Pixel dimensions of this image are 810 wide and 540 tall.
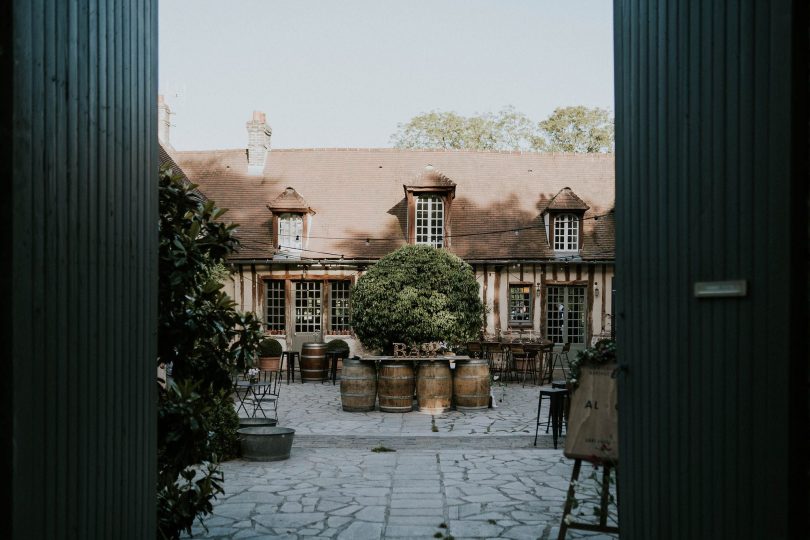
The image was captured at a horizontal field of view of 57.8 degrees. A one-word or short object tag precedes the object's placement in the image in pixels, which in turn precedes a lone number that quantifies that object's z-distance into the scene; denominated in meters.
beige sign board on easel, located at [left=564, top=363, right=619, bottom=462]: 4.94
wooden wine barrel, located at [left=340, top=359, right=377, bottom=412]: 12.76
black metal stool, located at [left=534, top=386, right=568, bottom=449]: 8.81
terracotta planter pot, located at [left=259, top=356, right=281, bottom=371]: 17.11
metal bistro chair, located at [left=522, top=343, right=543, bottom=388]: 17.34
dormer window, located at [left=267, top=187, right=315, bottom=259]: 20.17
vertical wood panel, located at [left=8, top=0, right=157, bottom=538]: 2.50
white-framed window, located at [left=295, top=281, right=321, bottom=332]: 20.22
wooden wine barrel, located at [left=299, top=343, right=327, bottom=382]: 18.08
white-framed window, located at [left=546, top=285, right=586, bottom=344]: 19.98
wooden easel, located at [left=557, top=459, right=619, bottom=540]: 5.14
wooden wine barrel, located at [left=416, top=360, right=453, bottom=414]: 12.66
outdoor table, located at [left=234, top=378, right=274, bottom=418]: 11.10
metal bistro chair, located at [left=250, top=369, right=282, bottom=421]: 11.32
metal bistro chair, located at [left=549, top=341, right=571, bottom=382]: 18.28
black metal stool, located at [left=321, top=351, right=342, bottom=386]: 18.09
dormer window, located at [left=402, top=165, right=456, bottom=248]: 19.72
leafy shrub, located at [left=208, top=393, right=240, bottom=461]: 8.41
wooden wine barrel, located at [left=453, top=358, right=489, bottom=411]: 12.82
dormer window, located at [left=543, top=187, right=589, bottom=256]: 19.91
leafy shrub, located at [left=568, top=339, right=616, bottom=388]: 4.97
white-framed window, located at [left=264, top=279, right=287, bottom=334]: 20.11
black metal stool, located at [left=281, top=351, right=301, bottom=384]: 18.26
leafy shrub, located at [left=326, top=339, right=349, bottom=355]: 19.17
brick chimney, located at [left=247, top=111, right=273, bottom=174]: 22.33
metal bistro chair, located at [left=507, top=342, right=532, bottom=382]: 17.52
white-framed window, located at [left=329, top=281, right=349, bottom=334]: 20.27
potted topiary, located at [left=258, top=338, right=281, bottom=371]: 17.16
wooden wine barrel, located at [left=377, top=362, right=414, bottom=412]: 12.66
